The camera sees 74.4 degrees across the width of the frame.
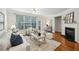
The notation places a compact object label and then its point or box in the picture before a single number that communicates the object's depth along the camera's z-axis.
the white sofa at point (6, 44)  1.01
